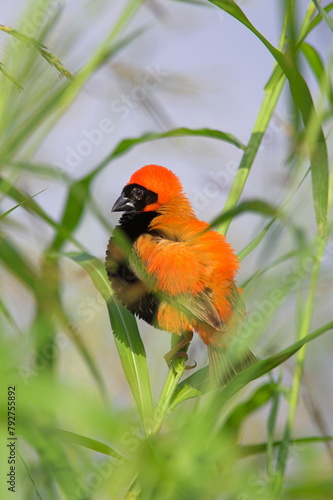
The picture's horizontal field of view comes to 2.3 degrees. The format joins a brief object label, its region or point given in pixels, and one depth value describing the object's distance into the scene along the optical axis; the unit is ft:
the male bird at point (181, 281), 11.75
